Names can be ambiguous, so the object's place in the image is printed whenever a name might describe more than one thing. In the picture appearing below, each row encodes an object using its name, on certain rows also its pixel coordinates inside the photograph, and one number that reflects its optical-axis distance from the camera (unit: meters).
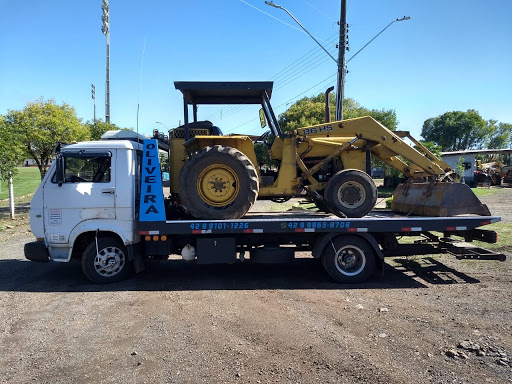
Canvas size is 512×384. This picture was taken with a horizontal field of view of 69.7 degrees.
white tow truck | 6.22
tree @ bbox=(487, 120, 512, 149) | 62.50
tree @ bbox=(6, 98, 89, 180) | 14.38
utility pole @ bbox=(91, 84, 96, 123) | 45.22
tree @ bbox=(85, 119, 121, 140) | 17.17
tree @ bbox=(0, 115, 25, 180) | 11.77
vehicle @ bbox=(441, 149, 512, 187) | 32.38
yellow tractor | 6.39
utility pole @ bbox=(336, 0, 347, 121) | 14.04
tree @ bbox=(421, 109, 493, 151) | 58.72
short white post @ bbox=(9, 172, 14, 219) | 13.95
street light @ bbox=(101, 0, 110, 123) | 21.72
